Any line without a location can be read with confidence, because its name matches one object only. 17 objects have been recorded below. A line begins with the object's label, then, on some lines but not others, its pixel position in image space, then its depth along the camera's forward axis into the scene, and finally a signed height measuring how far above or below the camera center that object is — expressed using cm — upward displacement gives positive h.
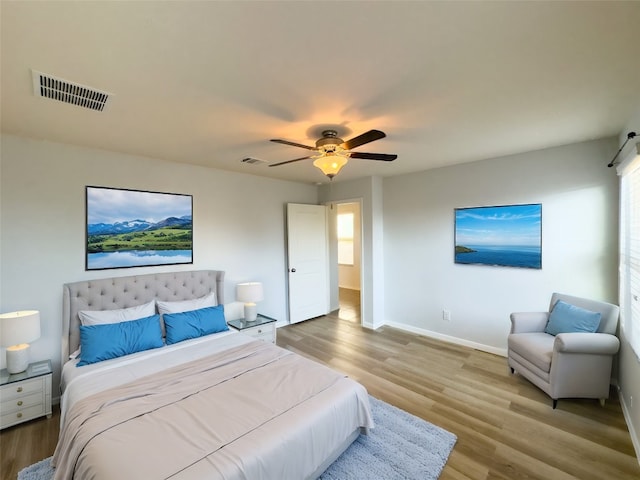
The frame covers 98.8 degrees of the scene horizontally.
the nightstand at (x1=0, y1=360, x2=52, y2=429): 226 -128
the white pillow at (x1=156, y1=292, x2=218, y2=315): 316 -74
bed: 143 -108
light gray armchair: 240 -111
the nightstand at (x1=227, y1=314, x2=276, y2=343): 362 -114
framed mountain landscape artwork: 302 +19
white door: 486 -37
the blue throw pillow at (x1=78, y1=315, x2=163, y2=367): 248 -91
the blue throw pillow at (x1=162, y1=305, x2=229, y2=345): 295 -91
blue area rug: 185 -157
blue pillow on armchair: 260 -80
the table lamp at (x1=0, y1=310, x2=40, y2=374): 227 -76
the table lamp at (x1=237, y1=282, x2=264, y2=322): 384 -77
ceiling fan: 228 +75
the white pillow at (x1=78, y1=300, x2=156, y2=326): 270 -73
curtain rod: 198 +74
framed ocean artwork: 330 +5
